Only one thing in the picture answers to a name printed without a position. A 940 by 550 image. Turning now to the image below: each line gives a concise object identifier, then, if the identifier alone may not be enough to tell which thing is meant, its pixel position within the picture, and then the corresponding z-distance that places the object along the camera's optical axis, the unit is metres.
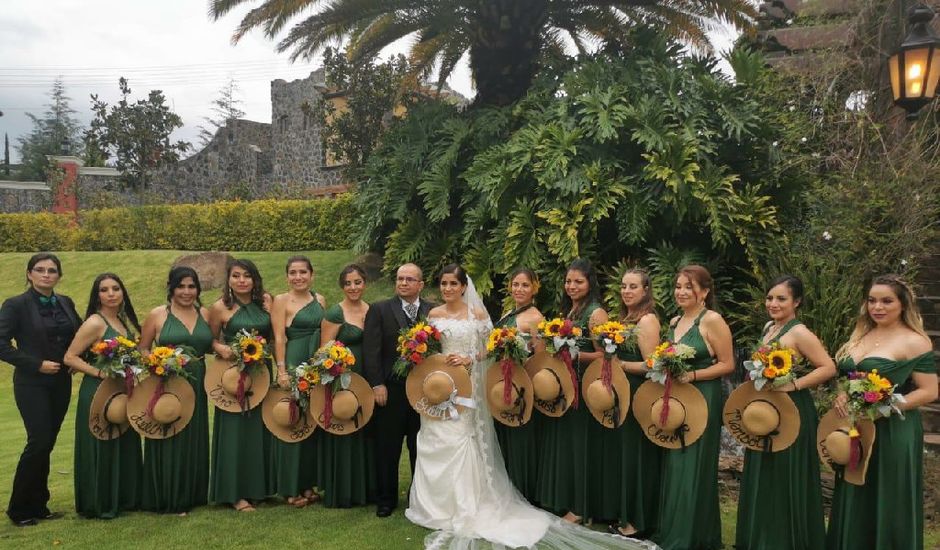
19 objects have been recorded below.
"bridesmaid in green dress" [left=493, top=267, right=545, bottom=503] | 5.50
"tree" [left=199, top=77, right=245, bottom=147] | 55.03
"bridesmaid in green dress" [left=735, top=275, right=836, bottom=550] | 4.50
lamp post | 6.44
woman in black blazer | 5.32
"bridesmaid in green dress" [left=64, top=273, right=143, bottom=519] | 5.46
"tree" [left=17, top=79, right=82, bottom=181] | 46.94
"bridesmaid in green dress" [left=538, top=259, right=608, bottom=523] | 5.29
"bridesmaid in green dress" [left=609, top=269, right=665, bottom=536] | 5.09
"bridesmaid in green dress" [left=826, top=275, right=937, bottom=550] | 4.12
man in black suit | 5.59
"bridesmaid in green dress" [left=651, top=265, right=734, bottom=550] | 4.66
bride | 5.16
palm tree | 10.33
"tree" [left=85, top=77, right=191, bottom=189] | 22.23
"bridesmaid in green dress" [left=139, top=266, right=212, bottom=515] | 5.62
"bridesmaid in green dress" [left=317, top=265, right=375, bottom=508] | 5.75
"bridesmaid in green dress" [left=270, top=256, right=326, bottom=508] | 5.81
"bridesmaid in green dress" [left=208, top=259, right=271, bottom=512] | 5.75
